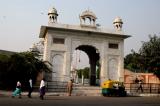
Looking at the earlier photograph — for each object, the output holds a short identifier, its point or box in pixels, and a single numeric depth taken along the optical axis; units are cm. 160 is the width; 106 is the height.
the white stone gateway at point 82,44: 1620
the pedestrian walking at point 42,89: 959
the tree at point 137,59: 1828
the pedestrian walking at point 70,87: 1238
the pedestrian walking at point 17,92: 1045
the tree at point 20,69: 1381
